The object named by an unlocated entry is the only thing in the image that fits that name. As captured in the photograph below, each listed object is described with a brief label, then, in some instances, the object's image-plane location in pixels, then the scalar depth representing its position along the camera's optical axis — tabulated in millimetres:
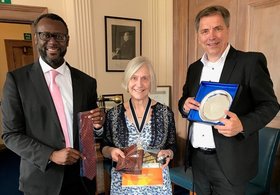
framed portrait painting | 2824
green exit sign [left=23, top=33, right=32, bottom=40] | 5447
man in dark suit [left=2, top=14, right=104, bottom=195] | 1071
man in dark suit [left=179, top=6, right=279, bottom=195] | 1104
